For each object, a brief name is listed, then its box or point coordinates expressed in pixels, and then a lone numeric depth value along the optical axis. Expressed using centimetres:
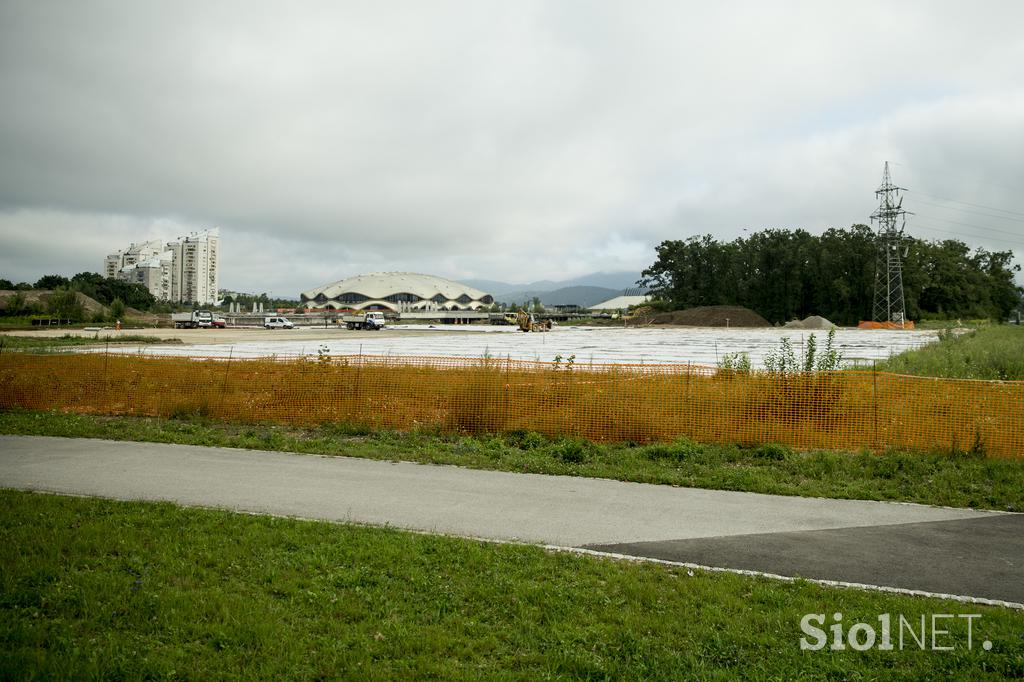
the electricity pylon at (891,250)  8199
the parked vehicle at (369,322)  7671
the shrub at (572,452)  965
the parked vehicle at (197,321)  7794
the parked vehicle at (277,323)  7900
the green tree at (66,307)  7669
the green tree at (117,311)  8231
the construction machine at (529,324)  7197
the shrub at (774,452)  963
